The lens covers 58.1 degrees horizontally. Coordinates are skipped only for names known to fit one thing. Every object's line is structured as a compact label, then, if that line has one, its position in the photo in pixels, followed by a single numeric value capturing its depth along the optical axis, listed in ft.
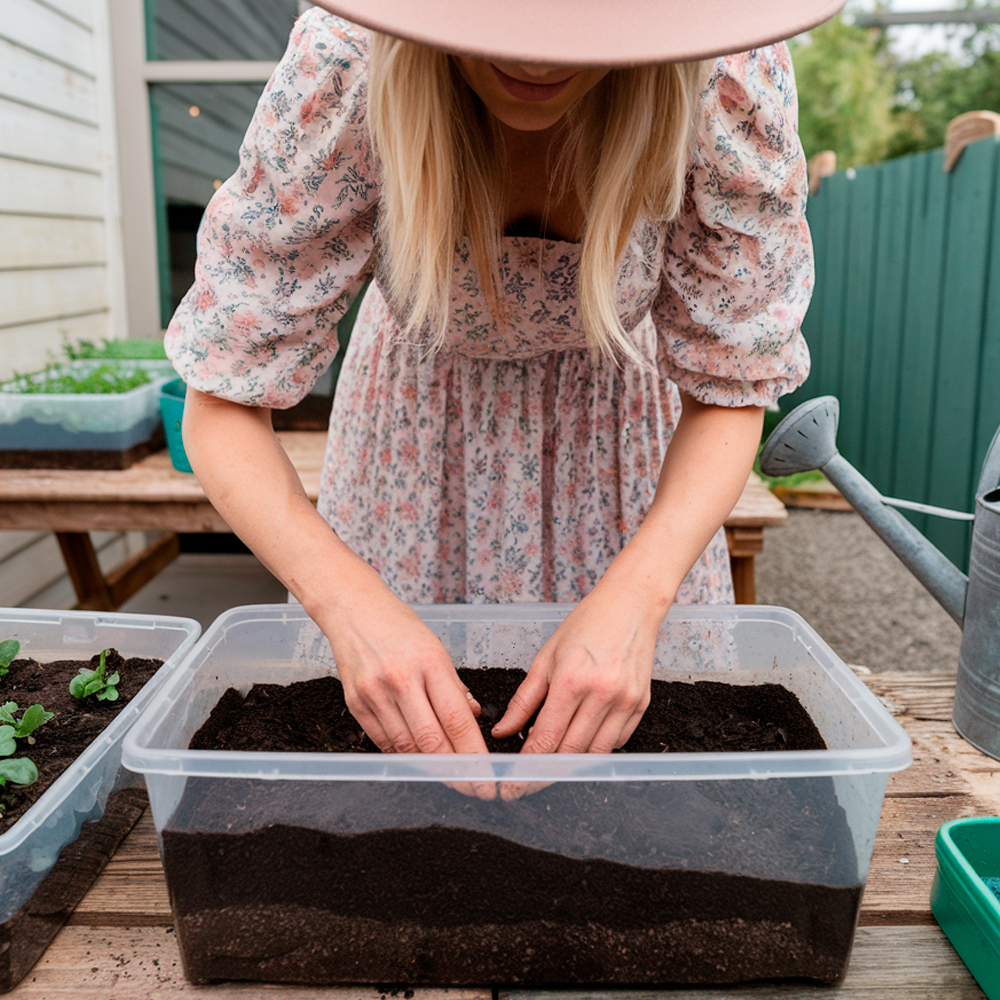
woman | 2.44
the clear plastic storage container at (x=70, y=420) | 6.96
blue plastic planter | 6.88
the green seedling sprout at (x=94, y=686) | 2.92
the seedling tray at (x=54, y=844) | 2.12
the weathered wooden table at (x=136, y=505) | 6.73
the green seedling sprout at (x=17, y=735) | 2.40
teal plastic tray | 2.09
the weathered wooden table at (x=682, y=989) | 2.14
